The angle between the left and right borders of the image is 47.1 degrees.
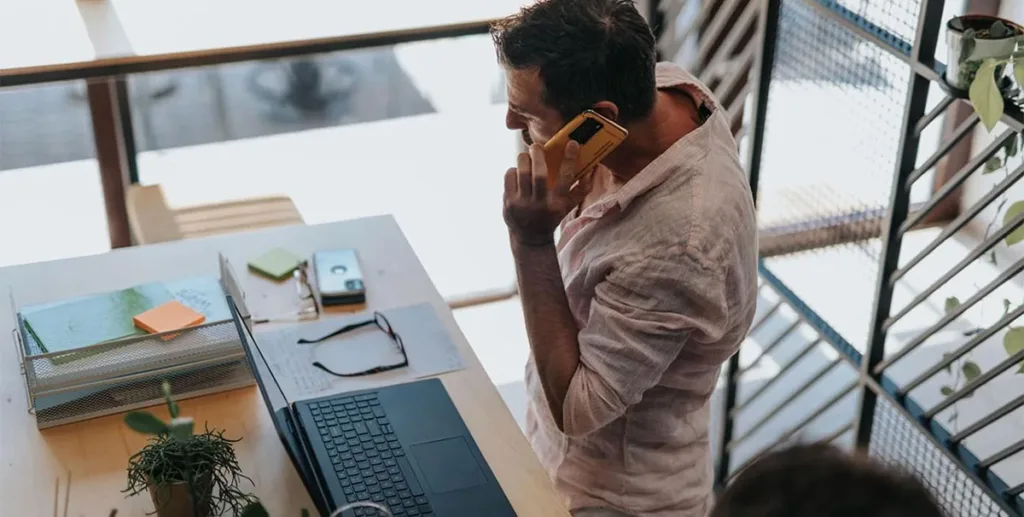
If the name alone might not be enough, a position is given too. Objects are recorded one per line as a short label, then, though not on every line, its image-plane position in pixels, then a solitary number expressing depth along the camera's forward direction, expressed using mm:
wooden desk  1568
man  1558
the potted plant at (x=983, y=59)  1697
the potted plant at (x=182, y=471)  1445
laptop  1542
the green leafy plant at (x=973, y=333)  1844
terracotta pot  1458
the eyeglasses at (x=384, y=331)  1816
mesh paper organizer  1694
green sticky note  2045
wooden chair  2709
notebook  1760
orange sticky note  1790
